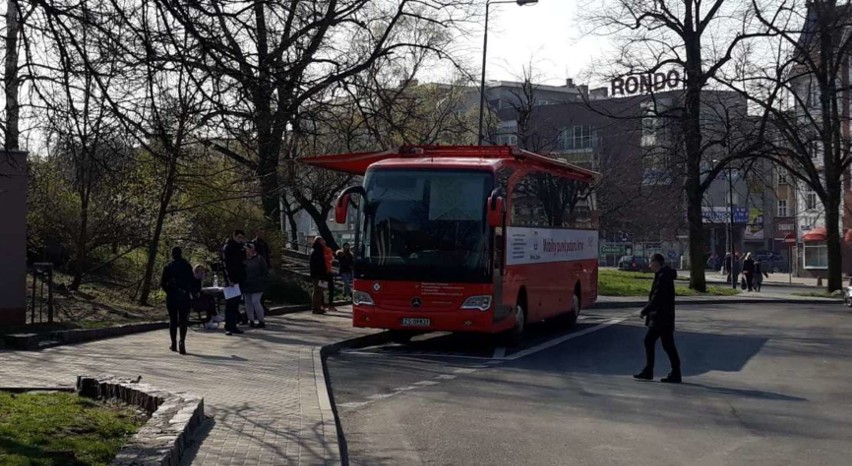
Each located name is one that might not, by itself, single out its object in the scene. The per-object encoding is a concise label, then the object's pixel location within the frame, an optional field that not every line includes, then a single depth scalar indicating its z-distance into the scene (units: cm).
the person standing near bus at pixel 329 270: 2606
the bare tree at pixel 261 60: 1049
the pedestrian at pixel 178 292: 1706
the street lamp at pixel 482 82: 3441
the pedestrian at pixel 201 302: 2112
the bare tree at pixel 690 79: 4128
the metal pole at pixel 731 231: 5215
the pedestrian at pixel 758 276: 5444
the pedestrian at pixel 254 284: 2192
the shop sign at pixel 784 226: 9047
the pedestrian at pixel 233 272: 2056
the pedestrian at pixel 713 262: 9315
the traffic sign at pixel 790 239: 8119
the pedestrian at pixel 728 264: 6322
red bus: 1889
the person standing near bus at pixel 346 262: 3094
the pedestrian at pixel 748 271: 5297
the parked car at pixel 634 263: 8233
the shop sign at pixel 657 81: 4106
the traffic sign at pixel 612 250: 10188
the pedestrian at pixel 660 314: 1534
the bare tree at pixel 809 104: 4144
